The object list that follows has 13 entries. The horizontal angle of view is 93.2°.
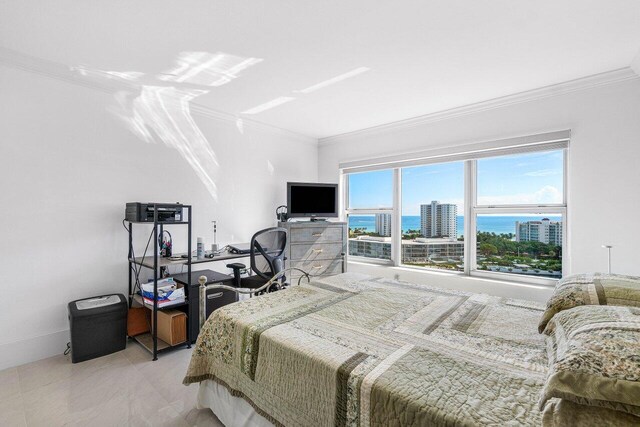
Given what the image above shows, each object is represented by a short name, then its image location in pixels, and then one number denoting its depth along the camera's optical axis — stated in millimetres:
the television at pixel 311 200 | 4277
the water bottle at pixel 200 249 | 3244
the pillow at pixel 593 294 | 1496
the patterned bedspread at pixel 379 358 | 1036
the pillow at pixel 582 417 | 813
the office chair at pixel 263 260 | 3130
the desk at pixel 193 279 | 2883
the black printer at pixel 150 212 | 2738
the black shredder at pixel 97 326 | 2555
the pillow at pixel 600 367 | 816
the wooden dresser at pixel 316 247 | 4027
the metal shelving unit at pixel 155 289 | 2668
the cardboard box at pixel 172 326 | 2816
